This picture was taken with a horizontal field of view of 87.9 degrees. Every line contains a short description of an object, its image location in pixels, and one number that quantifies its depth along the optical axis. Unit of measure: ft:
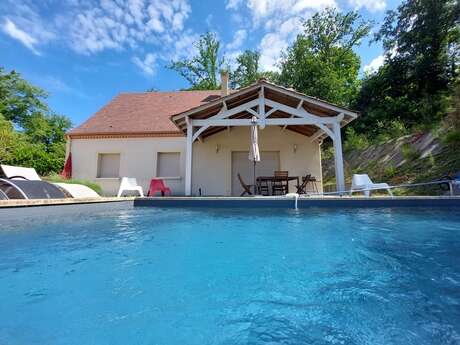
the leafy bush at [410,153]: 32.09
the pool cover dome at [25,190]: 17.89
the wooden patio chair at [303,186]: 30.72
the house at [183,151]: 37.22
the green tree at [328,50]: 74.08
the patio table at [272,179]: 29.23
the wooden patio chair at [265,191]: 34.51
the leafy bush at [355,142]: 46.94
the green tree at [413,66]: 53.42
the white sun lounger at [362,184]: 24.26
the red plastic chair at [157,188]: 35.19
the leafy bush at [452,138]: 27.20
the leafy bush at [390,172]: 32.48
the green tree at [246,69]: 83.67
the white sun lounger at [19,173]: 24.63
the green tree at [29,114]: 82.13
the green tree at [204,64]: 77.61
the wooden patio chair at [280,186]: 29.86
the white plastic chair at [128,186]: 32.14
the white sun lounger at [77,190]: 24.61
